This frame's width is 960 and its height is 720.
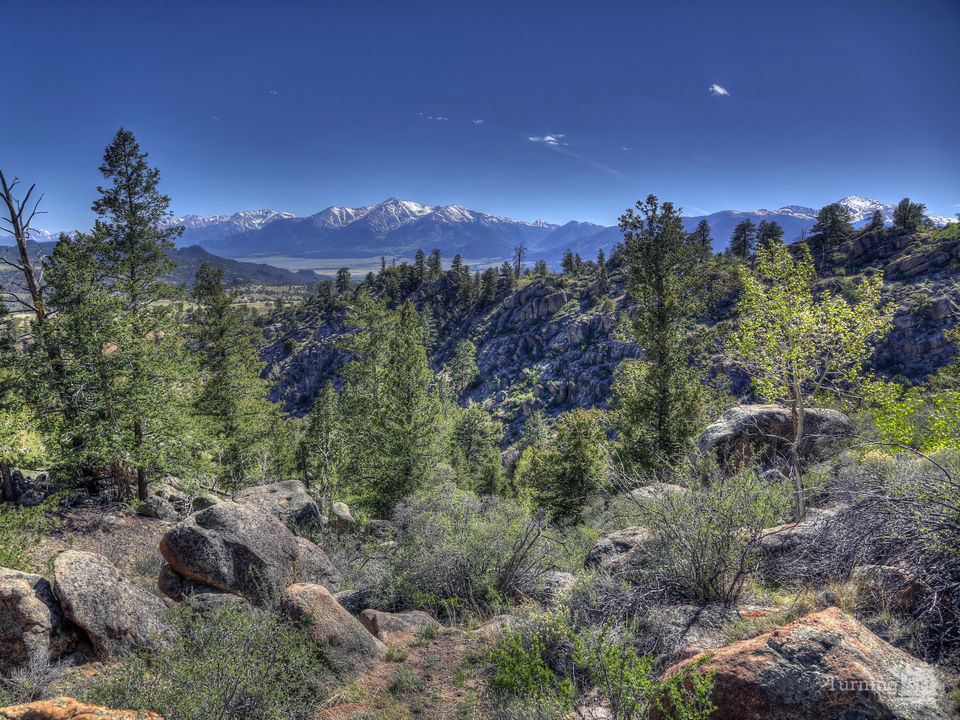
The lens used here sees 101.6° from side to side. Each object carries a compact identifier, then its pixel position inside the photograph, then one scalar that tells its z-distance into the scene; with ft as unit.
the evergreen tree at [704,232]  200.85
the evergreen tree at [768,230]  174.47
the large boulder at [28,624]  16.96
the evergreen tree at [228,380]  70.28
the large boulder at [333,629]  18.29
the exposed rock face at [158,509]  40.65
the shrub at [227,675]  13.16
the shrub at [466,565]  24.21
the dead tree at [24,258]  39.01
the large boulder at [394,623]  21.44
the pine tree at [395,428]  55.88
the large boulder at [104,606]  18.33
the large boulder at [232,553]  24.71
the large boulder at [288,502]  40.45
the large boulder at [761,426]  39.68
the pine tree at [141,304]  38.58
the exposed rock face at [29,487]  36.70
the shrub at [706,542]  15.83
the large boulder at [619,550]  19.22
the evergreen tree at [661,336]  44.73
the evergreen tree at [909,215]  181.68
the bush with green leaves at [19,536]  21.20
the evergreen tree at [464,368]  245.69
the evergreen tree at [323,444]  60.03
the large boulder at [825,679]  9.48
